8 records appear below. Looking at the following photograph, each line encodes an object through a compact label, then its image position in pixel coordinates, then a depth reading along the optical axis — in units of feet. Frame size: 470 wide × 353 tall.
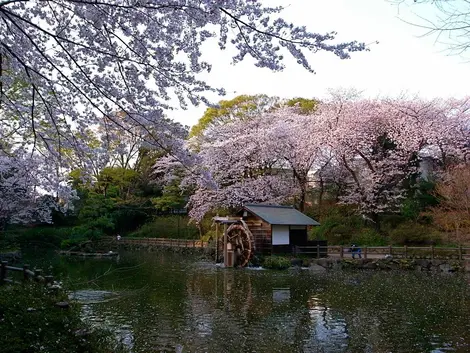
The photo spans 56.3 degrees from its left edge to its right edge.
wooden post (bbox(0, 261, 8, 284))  28.57
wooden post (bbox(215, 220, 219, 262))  66.72
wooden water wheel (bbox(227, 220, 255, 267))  61.46
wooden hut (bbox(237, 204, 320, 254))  65.10
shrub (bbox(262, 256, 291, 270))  58.80
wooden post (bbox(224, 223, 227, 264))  62.08
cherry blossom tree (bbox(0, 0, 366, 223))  16.80
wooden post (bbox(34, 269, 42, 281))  27.63
